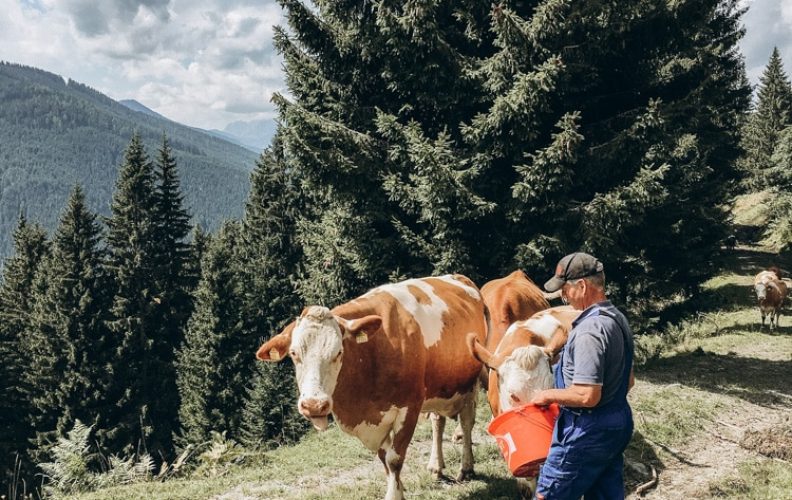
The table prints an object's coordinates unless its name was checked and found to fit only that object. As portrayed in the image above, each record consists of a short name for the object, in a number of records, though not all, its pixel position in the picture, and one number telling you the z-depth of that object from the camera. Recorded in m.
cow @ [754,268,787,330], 17.16
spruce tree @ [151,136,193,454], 36.03
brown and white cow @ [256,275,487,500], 4.74
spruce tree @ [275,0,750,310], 9.73
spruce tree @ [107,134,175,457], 33.81
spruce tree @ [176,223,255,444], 31.12
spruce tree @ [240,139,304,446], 34.25
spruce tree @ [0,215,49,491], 31.83
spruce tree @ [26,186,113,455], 31.83
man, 3.62
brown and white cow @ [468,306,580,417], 4.57
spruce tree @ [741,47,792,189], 46.50
